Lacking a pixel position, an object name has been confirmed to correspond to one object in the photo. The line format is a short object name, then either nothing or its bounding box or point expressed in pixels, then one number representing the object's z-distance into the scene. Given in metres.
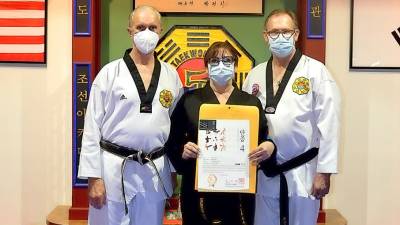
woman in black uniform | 2.40
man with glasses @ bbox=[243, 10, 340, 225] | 2.56
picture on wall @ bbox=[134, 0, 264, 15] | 3.91
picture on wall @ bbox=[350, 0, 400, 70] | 3.84
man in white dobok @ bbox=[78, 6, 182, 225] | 2.53
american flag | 3.85
